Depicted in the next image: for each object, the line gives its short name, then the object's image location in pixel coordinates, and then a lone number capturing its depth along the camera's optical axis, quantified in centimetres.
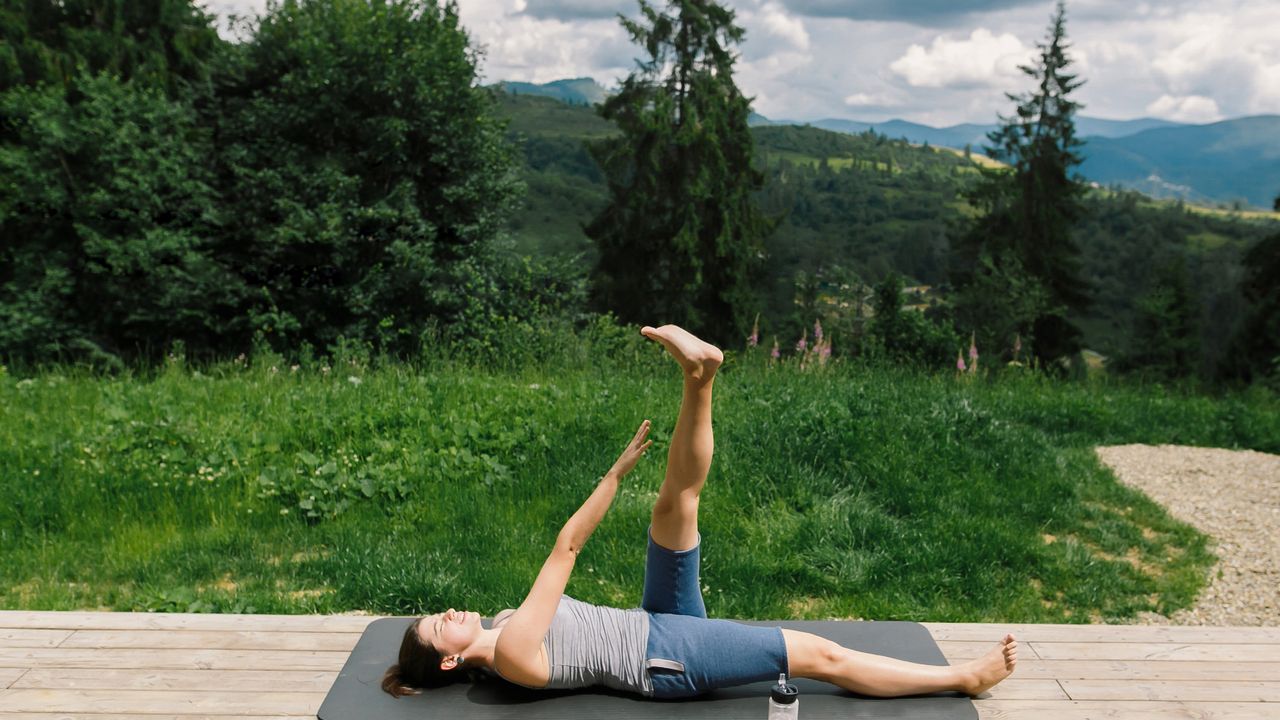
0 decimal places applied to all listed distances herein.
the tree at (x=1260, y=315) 3203
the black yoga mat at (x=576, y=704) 278
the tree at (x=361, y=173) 1691
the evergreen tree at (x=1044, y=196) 3756
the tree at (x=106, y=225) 1639
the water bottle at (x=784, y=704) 258
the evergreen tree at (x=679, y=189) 3256
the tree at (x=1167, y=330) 3775
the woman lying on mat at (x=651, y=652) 288
